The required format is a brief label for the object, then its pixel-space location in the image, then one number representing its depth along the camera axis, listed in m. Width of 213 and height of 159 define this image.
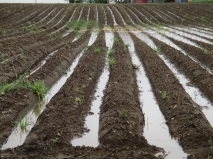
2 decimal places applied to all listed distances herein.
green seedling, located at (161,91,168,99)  7.47
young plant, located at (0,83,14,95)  7.64
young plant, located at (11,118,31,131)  6.10
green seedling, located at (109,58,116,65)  10.69
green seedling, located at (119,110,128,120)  6.18
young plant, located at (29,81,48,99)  7.70
